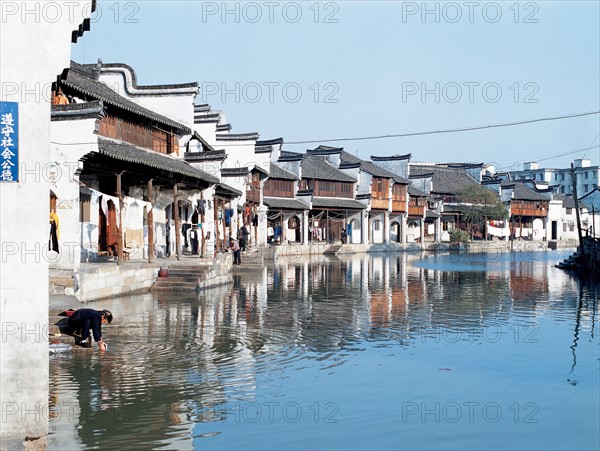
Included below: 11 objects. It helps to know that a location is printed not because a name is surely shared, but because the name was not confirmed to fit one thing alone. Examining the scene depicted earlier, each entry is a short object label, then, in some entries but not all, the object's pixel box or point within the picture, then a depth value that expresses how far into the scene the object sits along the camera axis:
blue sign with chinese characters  7.66
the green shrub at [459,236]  71.00
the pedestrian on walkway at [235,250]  36.25
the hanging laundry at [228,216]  37.94
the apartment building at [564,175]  121.69
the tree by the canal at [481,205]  74.12
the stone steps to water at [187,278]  23.42
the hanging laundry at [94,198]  23.54
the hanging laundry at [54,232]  17.98
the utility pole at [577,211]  36.34
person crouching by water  12.81
